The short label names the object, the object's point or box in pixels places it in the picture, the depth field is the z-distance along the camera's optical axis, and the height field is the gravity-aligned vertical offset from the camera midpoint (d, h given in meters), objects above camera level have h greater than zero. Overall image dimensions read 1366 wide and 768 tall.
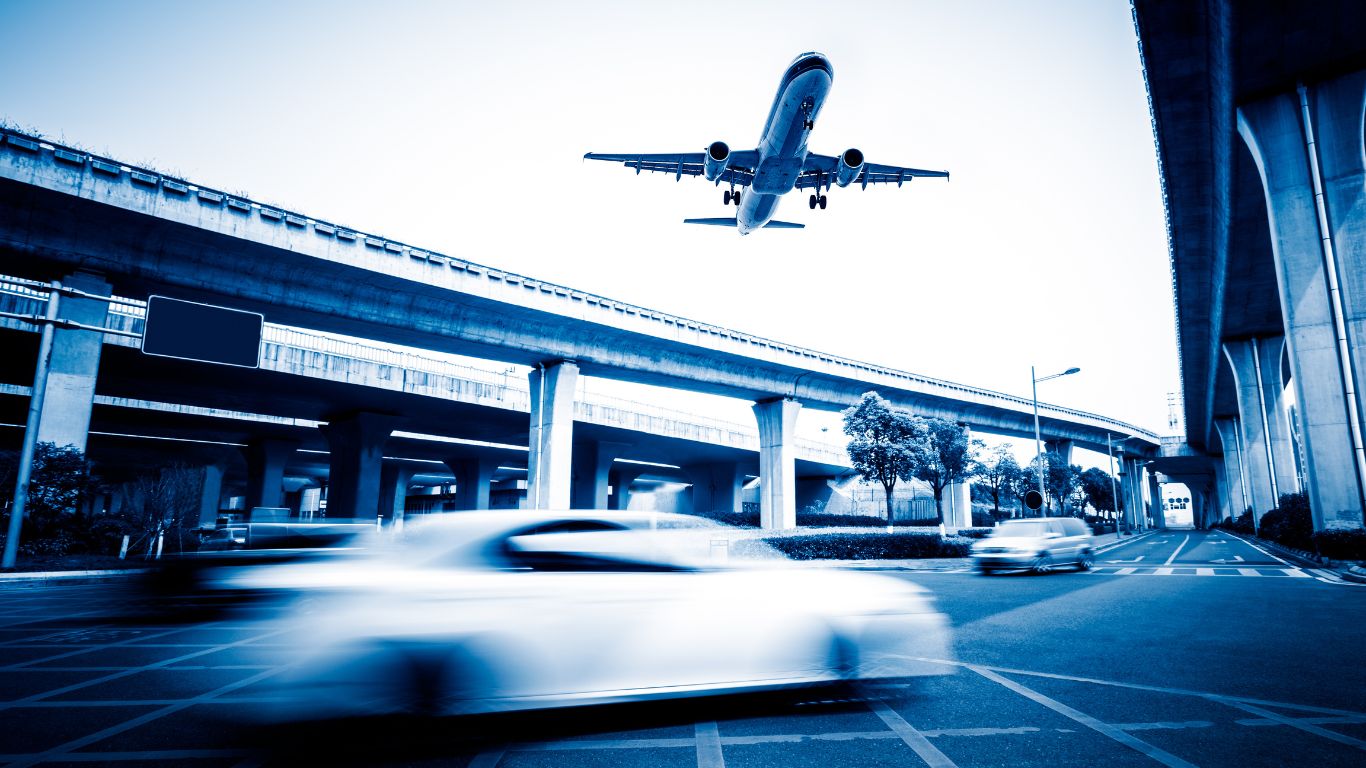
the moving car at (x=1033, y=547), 16.38 -0.86
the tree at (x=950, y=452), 34.88 +2.98
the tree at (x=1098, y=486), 84.50 +3.11
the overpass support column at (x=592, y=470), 45.84 +2.34
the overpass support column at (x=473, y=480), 50.78 +1.75
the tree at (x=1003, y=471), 61.22 +3.45
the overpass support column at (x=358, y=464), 34.16 +1.91
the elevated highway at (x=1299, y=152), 17.38 +10.89
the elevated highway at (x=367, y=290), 19.08 +7.16
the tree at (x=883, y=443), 30.39 +2.90
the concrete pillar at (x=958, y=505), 44.62 +0.31
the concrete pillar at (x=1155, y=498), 104.88 +2.17
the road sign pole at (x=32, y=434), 15.30 +1.46
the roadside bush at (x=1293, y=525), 21.78 -0.38
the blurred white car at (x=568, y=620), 3.90 -0.71
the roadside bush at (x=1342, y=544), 16.62 -0.74
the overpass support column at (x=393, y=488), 58.55 +1.32
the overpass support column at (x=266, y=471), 40.06 +1.75
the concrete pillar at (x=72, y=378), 19.22 +3.36
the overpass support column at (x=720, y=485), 57.28 +1.81
